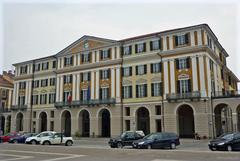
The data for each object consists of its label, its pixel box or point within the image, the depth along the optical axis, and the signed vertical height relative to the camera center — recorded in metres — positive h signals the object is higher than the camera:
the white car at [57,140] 32.22 -2.26
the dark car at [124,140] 28.38 -2.04
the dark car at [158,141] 25.30 -2.00
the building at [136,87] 40.34 +5.39
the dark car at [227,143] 22.83 -1.96
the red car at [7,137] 41.11 -2.40
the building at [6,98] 66.56 +5.80
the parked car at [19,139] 38.02 -2.49
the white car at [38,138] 32.97 -2.04
